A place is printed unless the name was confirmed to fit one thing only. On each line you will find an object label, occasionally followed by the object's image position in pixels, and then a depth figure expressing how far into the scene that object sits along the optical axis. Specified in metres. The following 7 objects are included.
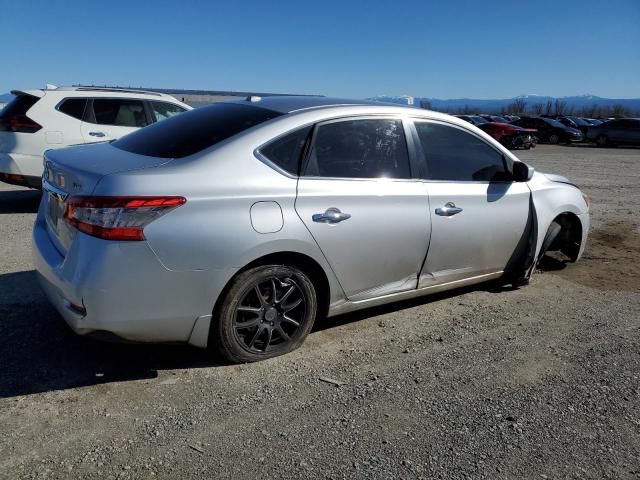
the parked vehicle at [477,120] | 32.66
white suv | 7.56
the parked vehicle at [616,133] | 31.06
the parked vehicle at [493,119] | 36.36
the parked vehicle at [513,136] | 27.75
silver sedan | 2.98
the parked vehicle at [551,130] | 33.16
